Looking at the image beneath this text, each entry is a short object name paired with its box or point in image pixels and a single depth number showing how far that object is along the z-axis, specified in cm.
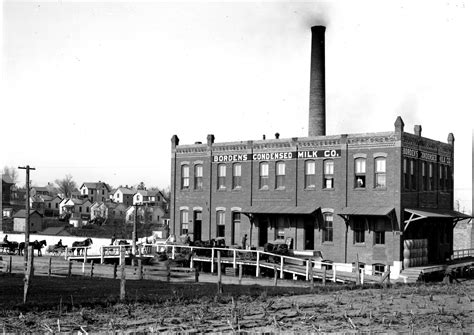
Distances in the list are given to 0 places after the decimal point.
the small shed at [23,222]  9575
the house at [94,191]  16650
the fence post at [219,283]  2246
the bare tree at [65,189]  19679
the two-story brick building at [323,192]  3769
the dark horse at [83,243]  5581
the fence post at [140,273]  2995
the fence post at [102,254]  4231
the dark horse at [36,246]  5329
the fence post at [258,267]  3531
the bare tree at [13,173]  18188
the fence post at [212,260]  3706
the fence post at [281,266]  3375
